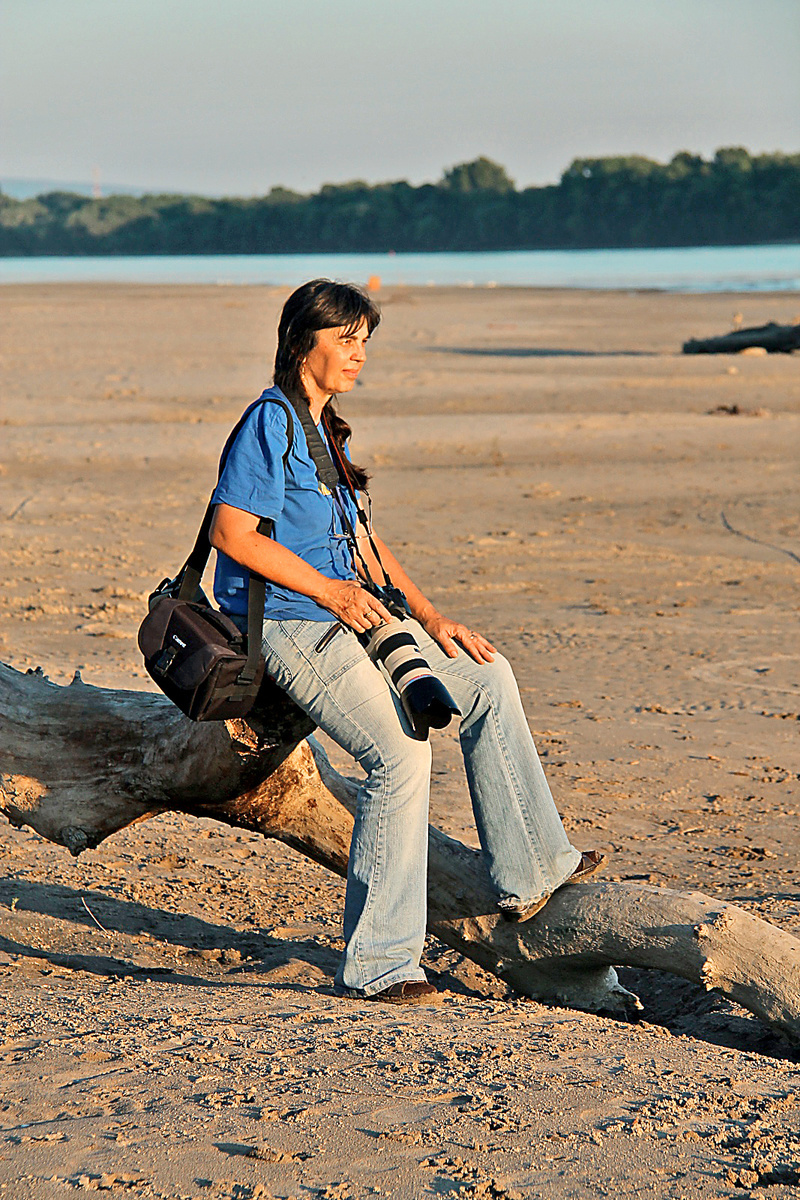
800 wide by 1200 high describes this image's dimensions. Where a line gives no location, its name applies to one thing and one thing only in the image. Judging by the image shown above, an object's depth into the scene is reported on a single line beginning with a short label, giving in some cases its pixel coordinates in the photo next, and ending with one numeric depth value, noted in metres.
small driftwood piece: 54.37
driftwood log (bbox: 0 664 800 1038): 7.99
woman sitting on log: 7.45
